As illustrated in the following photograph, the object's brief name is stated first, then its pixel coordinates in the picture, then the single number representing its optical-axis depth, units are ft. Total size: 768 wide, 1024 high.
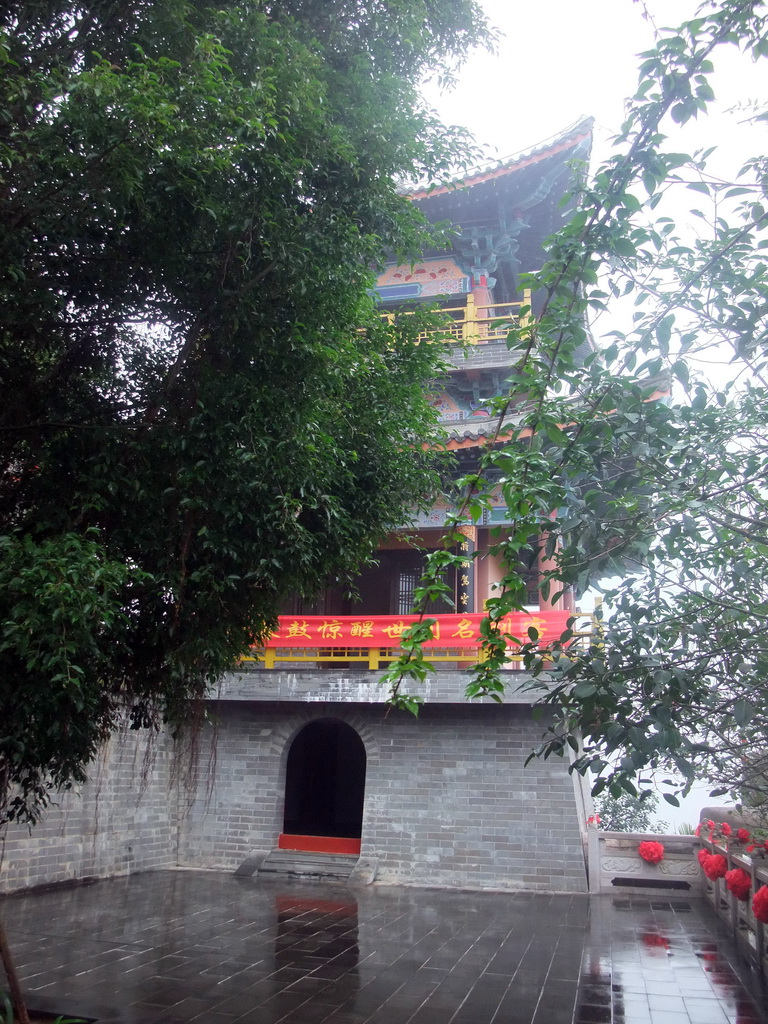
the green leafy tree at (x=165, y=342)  13.94
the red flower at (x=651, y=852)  34.91
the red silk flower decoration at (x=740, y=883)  24.85
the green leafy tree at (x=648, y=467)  9.83
